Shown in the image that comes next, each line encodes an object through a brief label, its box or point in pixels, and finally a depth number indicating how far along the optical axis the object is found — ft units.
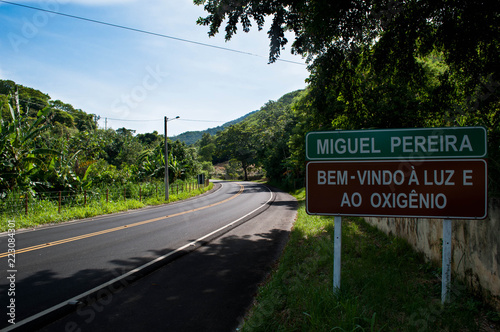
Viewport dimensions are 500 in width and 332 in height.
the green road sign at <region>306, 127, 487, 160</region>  11.91
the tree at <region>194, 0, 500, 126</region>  19.89
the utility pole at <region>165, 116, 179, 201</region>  76.59
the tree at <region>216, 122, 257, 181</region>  268.00
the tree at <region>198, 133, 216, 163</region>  365.61
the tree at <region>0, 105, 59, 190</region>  43.04
